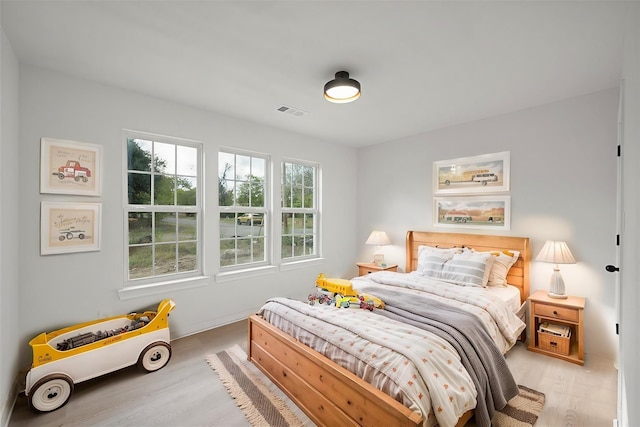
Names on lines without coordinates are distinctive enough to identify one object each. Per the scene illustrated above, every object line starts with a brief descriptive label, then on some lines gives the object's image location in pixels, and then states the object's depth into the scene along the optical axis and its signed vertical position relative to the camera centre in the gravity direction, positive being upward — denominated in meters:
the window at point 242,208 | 3.61 +0.02
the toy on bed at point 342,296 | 2.51 -0.82
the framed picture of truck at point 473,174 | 3.42 +0.46
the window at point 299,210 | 4.24 +0.00
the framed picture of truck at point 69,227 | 2.35 -0.15
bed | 1.49 -1.13
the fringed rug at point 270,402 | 1.91 -1.42
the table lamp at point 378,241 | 4.39 -0.48
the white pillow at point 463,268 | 3.05 -0.66
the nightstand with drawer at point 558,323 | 2.65 -1.12
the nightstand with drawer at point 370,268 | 4.29 -0.88
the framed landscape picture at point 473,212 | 3.41 -0.02
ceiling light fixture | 2.33 +1.01
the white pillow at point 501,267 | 3.14 -0.63
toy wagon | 2.03 -1.13
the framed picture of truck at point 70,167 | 2.36 +0.37
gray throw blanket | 1.83 -0.93
